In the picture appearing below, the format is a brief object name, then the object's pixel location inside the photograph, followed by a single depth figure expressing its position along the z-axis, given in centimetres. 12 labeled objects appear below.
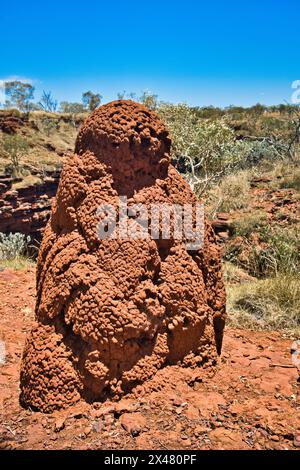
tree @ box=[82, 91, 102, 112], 3644
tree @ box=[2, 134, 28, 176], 1385
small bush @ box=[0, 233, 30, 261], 896
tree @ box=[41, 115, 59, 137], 2119
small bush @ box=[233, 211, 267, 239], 825
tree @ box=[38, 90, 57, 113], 3328
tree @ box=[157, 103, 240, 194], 1215
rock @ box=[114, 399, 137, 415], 243
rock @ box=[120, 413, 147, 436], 226
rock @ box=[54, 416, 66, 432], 232
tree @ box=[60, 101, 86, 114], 3650
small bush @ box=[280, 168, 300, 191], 1119
